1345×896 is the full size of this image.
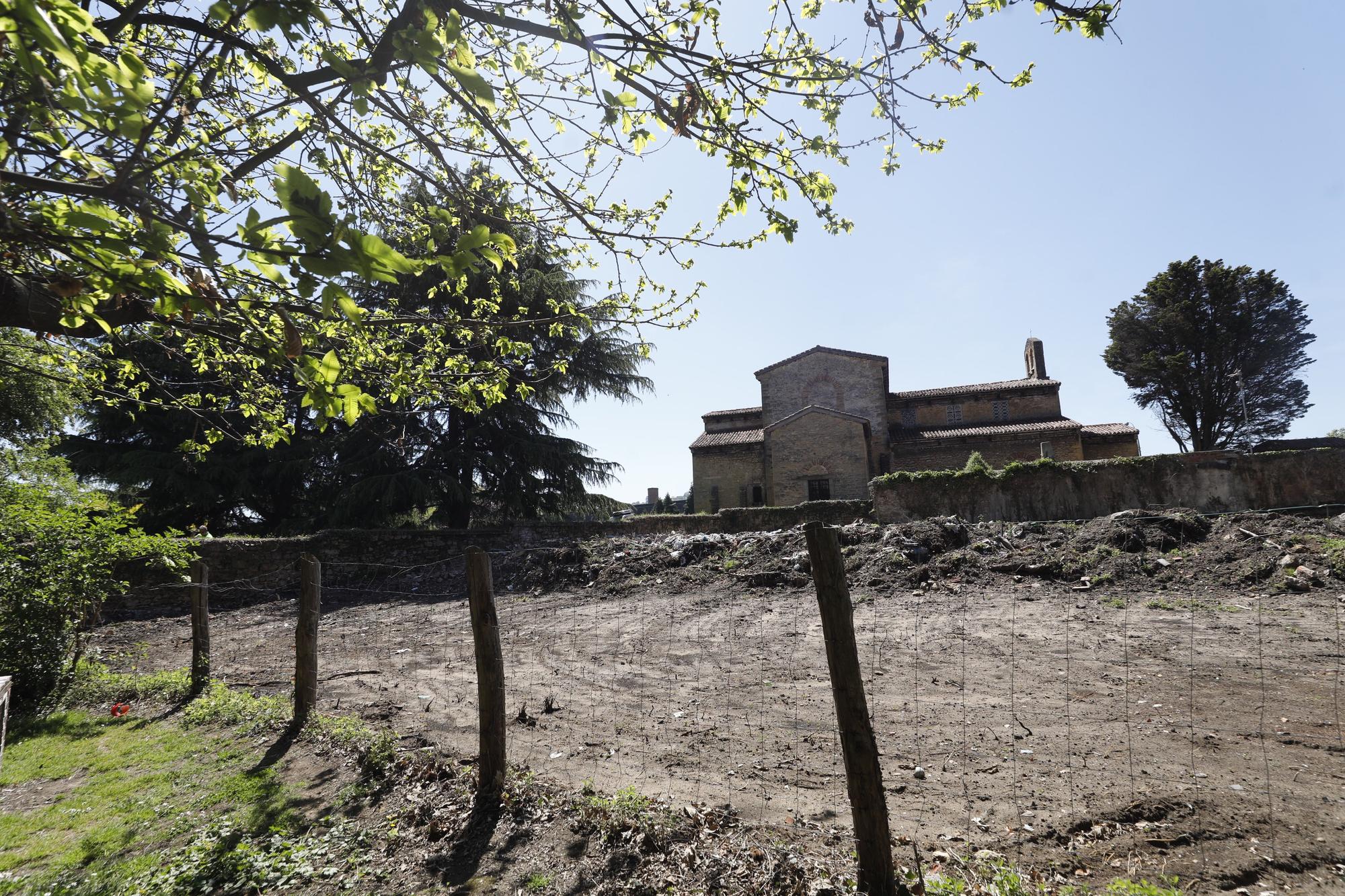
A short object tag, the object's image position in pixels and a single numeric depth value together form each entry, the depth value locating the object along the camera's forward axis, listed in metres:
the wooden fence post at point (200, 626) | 7.84
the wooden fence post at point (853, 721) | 3.07
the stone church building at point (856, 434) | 28.78
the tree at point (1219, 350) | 33.31
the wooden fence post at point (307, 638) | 6.29
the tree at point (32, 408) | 15.71
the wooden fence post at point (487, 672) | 4.34
